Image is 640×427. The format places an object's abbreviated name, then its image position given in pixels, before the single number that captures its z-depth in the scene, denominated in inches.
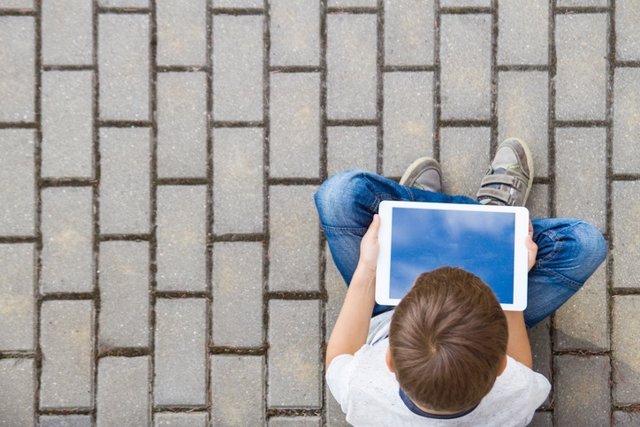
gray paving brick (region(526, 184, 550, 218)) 125.8
